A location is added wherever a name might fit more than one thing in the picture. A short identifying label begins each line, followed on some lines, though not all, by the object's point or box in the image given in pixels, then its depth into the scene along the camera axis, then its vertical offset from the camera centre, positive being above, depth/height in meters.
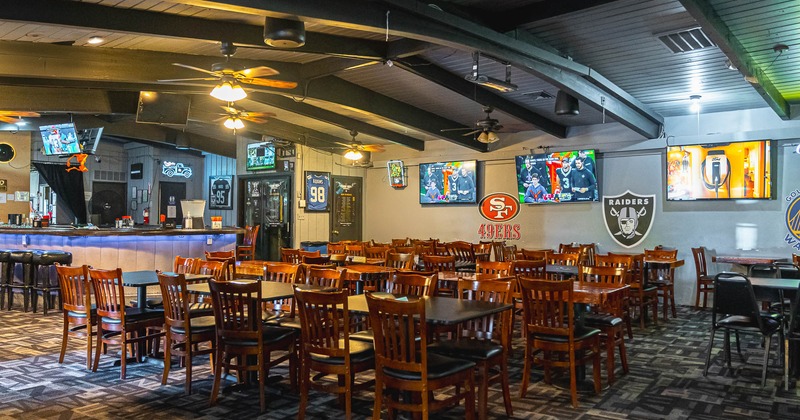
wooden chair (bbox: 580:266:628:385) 5.23 -0.84
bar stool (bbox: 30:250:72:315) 8.94 -0.73
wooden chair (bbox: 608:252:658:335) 7.73 -0.82
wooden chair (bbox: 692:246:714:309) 9.30 -0.75
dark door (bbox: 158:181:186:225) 19.03 +0.89
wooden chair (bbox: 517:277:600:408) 4.62 -0.81
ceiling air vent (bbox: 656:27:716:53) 6.48 +2.04
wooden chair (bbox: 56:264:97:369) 5.49 -0.69
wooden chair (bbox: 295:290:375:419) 3.95 -0.82
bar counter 9.50 -0.31
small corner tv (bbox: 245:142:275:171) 14.02 +1.61
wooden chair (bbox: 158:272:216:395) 4.80 -0.80
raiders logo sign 10.62 +0.18
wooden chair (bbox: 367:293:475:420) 3.58 -0.84
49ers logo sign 12.18 +0.24
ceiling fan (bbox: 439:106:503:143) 9.20 +1.49
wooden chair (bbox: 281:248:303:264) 8.22 -0.41
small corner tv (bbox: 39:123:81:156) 12.27 +1.74
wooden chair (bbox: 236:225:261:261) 11.69 -0.42
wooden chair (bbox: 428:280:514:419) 4.12 -0.85
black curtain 17.48 +1.10
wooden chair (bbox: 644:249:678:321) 8.62 -0.78
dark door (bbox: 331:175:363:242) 14.27 +0.41
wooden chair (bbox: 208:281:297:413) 4.46 -0.81
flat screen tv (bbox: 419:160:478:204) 12.71 +0.92
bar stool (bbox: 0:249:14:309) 9.44 -0.80
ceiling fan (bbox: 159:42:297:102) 6.66 +1.67
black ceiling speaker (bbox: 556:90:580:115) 8.44 +1.69
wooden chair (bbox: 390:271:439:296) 5.06 -0.49
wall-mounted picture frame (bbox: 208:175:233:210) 18.45 +0.99
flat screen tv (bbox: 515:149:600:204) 11.07 +0.91
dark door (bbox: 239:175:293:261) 13.84 +0.33
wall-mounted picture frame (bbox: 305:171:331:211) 13.70 +0.79
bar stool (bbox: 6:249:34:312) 9.12 -0.73
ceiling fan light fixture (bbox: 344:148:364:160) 11.81 +1.37
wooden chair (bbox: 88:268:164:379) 5.25 -0.81
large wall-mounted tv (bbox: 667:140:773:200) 9.38 +0.88
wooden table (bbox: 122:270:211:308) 5.39 -0.51
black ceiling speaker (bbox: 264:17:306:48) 5.66 +1.80
